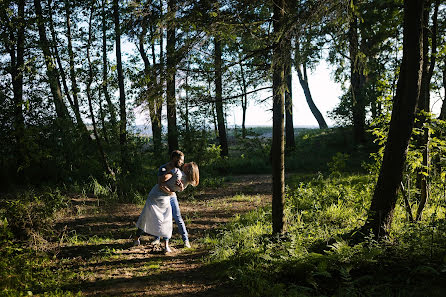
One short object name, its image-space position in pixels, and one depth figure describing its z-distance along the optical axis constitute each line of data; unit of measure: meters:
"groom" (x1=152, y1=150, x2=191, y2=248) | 5.75
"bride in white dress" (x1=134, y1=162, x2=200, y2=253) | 5.79
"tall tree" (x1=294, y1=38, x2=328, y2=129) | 25.69
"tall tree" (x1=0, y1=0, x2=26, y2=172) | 9.96
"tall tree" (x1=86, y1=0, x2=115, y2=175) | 10.04
